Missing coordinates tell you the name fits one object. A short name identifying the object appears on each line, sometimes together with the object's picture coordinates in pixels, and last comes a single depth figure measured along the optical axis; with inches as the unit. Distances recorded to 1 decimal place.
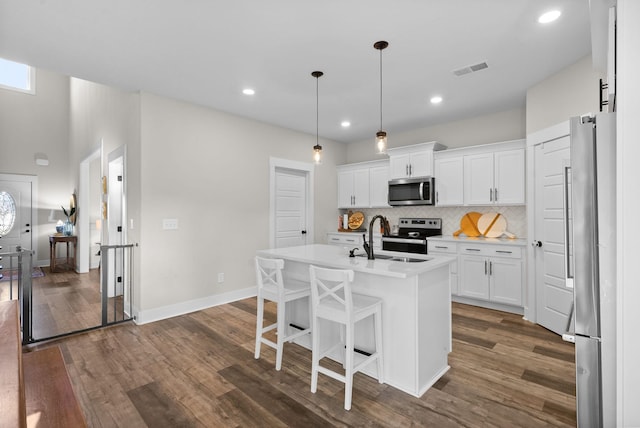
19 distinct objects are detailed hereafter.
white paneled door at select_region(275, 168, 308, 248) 209.6
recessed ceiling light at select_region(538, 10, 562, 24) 89.9
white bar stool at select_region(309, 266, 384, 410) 83.0
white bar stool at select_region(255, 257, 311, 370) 102.6
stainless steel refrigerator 48.7
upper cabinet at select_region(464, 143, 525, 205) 163.3
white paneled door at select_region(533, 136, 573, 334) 128.7
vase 283.9
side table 263.3
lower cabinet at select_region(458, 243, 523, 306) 154.9
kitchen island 88.4
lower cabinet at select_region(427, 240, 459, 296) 175.0
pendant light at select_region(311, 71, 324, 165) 125.3
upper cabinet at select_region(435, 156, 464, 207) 184.5
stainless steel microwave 192.9
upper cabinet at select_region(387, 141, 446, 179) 194.2
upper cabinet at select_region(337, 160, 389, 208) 223.8
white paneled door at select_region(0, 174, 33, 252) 272.8
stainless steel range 191.2
